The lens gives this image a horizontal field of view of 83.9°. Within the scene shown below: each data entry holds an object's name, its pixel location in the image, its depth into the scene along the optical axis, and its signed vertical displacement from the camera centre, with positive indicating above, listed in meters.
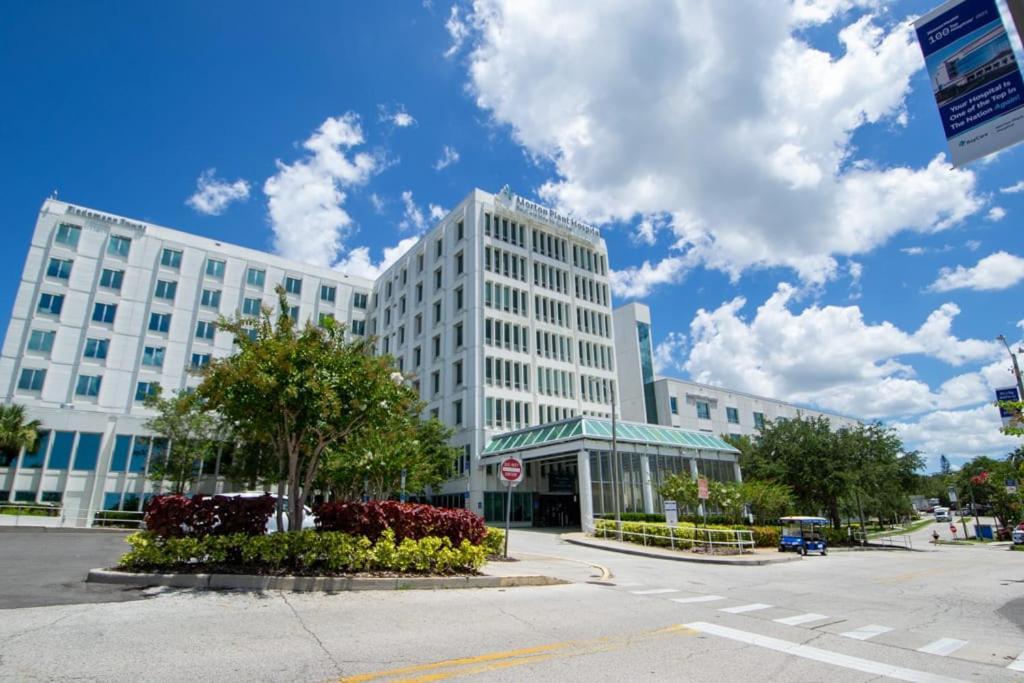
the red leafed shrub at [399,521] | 11.55 -0.13
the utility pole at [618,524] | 26.75 -0.53
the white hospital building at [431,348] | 37.16 +13.61
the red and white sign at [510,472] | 15.73 +1.10
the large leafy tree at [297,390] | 11.05 +2.39
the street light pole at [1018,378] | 20.25 +4.49
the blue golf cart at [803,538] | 26.82 -1.26
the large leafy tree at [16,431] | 33.34 +4.91
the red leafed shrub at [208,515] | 10.45 +0.01
